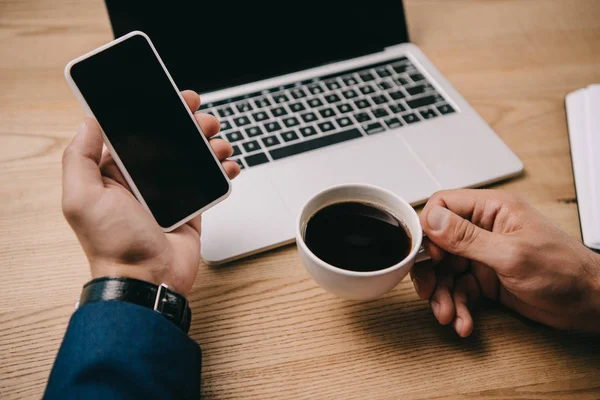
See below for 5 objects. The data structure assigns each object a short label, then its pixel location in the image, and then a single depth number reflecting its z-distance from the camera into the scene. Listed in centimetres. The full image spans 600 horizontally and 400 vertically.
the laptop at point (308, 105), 67
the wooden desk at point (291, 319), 52
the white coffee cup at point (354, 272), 47
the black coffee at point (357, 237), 53
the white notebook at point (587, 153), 64
